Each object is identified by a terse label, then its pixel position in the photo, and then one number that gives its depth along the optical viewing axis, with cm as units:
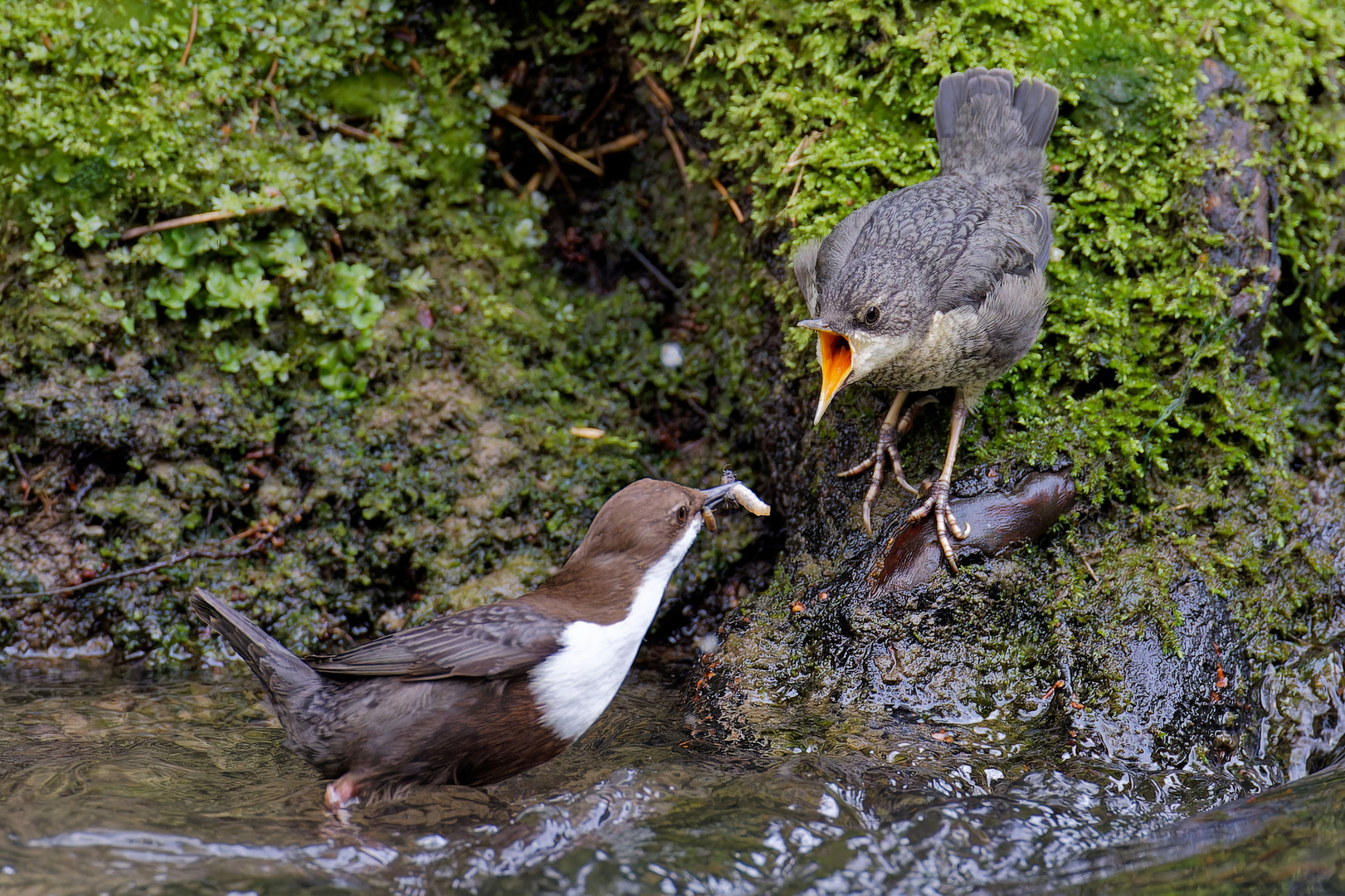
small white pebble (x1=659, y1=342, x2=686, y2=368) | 1045
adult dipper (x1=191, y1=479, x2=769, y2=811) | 649
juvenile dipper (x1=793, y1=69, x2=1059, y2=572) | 730
